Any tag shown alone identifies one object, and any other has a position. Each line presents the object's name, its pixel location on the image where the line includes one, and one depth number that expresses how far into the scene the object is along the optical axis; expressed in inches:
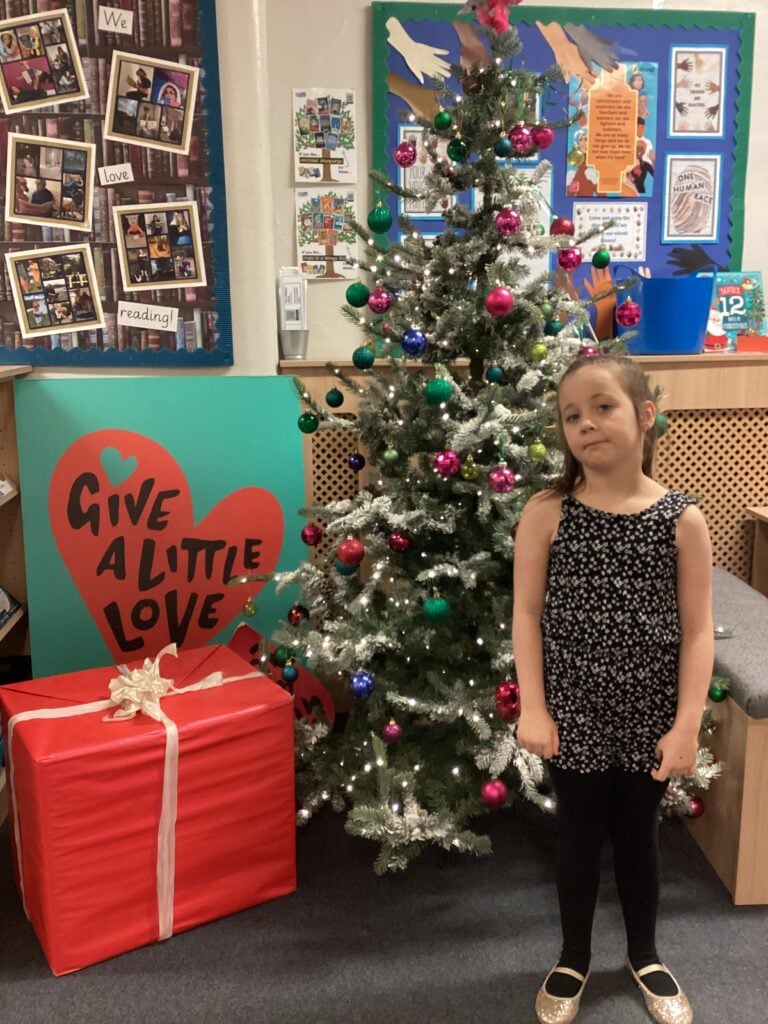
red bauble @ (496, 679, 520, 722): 66.7
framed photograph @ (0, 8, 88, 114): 88.1
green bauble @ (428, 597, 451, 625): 70.3
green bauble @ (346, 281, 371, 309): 73.0
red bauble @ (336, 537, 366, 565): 72.6
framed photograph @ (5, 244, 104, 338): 92.7
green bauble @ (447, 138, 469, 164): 69.8
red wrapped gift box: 65.1
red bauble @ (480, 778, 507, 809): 69.9
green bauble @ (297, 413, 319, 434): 78.8
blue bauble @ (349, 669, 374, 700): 73.1
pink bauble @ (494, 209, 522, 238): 69.4
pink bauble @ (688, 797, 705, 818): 78.6
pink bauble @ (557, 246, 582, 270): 74.6
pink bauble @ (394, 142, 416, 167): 72.8
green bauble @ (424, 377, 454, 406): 68.7
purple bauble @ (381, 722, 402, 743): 75.6
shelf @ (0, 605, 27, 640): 90.7
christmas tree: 70.4
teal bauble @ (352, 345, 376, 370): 74.0
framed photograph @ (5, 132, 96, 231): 90.4
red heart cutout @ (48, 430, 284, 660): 94.5
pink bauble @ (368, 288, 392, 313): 72.6
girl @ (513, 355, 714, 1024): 52.9
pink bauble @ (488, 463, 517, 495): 68.5
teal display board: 94.0
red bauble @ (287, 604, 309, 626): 84.4
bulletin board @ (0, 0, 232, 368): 88.9
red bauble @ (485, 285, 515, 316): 66.6
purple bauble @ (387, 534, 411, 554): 72.9
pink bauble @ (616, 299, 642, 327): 77.7
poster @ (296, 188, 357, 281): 102.5
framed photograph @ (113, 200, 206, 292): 93.0
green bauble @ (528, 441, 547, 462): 71.6
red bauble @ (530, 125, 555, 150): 69.7
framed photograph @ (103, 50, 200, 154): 89.8
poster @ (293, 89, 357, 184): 100.8
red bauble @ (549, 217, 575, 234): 75.0
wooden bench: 71.4
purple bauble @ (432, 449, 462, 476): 68.9
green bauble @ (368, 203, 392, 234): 70.8
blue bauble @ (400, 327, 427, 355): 69.1
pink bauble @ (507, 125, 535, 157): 68.9
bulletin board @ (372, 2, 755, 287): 100.7
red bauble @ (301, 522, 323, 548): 83.2
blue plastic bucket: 97.3
